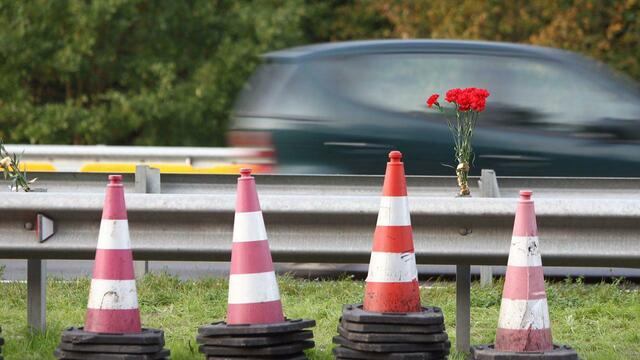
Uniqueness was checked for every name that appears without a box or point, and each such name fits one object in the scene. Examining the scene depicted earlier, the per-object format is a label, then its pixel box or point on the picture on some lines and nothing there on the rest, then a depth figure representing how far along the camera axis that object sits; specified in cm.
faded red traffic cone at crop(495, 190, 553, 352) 1154
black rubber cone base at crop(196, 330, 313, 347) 1157
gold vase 1431
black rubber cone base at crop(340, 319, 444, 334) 1166
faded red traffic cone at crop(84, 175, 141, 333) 1176
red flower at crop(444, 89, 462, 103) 1454
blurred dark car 2203
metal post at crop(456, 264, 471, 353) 1297
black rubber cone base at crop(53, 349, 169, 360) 1159
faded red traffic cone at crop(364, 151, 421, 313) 1181
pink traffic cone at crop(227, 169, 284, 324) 1176
